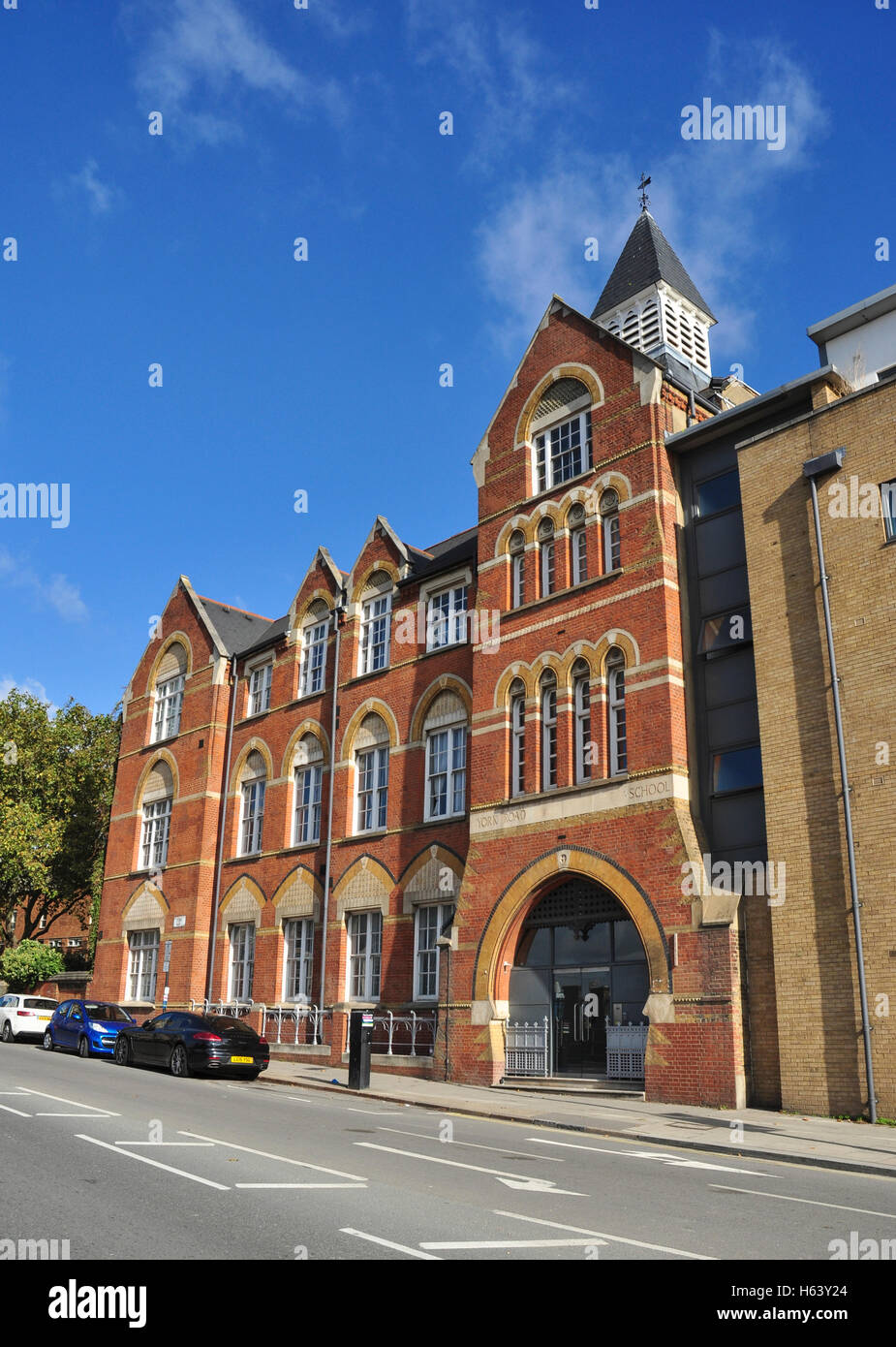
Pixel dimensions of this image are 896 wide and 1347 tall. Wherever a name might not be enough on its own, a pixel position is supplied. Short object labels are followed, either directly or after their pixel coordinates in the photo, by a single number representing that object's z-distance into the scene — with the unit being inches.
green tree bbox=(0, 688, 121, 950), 1663.4
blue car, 1026.1
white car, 1206.3
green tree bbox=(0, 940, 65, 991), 1657.2
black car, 859.4
